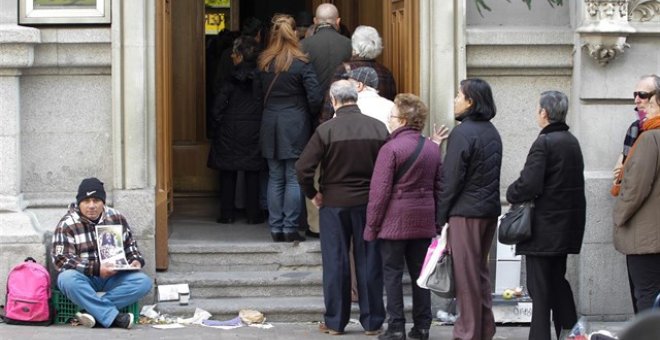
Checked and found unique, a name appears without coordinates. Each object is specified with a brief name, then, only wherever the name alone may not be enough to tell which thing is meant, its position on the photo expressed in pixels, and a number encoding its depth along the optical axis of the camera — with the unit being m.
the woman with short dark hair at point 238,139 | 17.32
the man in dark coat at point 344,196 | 13.16
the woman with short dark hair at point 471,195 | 11.94
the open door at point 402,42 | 15.05
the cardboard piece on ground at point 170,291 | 14.39
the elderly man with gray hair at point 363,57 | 14.70
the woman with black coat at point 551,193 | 11.74
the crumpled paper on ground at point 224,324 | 13.92
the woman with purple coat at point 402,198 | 12.58
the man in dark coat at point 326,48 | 15.64
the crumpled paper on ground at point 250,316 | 14.06
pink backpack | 13.35
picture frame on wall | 14.14
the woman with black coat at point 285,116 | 15.38
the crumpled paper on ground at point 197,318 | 14.03
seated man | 13.32
